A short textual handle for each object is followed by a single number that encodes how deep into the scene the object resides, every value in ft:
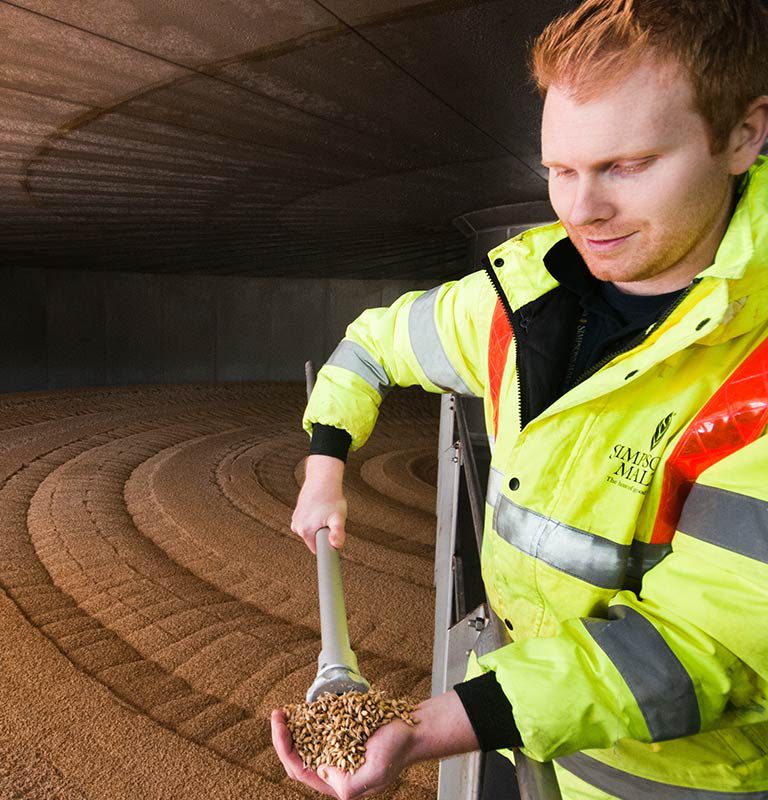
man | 3.05
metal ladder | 4.34
